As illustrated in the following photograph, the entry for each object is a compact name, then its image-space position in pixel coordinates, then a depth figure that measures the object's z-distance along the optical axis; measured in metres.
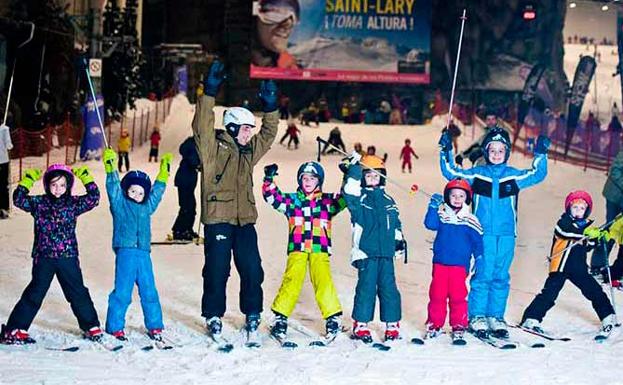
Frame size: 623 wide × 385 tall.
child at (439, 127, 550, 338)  6.84
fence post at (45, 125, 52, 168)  20.20
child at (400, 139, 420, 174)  24.67
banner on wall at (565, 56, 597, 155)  34.94
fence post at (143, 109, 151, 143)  30.53
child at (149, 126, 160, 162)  24.22
